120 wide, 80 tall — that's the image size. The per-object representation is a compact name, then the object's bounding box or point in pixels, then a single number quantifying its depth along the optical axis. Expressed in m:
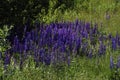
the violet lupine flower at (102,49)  6.72
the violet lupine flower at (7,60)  5.90
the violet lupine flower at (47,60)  6.16
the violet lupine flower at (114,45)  6.82
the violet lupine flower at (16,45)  6.44
